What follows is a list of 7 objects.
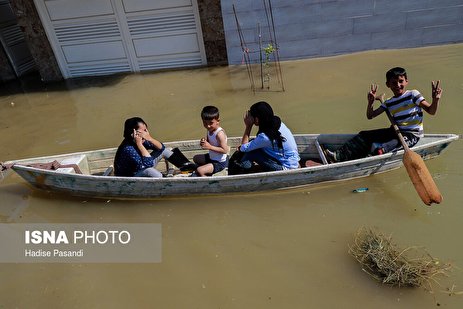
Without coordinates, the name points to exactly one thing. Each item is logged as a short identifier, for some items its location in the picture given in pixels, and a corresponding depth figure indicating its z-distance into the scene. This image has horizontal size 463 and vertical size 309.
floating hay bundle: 3.07
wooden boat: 4.14
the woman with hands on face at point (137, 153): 4.12
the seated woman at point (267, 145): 3.82
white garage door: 8.78
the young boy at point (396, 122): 3.93
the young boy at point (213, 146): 4.06
